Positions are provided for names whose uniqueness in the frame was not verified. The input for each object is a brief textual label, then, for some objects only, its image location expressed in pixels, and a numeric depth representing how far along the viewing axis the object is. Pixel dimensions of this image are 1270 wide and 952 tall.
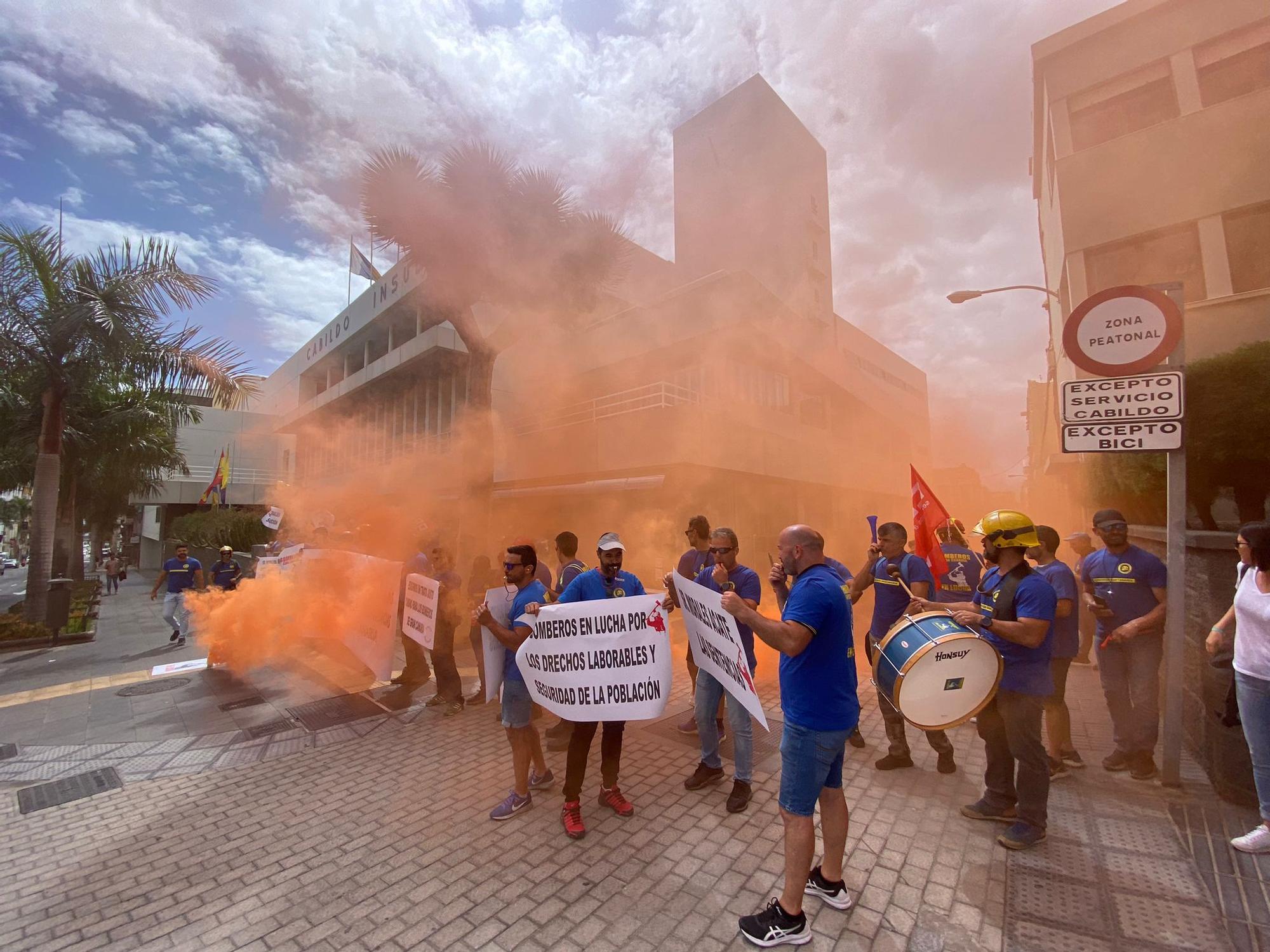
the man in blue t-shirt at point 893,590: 3.51
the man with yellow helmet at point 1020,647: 2.53
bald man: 2.11
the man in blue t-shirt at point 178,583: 8.15
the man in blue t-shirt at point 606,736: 2.90
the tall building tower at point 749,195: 16.66
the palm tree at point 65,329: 8.48
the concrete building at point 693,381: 12.61
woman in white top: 2.49
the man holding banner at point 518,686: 3.02
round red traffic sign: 3.33
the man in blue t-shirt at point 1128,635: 3.30
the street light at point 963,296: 9.73
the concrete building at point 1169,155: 8.38
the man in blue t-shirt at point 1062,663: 3.38
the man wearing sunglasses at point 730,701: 3.10
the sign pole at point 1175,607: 3.09
